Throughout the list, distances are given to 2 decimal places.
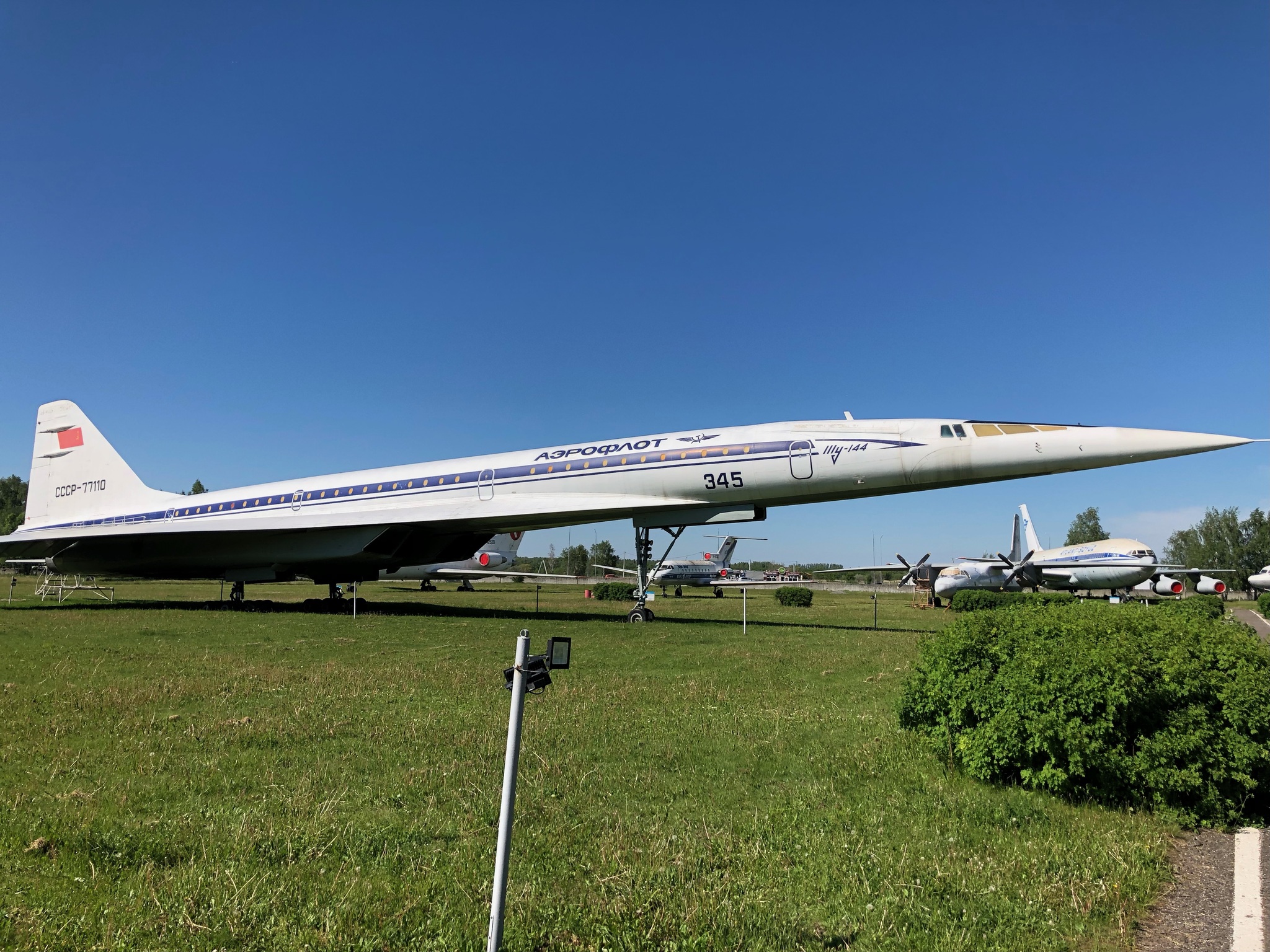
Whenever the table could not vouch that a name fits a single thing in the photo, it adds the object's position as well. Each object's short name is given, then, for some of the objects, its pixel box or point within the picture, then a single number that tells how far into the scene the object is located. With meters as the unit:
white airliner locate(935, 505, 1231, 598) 36.00
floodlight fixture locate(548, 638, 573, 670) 2.94
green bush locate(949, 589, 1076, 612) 25.61
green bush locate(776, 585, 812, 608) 34.16
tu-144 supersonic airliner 14.45
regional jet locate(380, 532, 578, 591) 42.97
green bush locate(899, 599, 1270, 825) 4.59
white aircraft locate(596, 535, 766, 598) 51.34
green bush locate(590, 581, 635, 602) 37.59
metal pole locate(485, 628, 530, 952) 2.61
